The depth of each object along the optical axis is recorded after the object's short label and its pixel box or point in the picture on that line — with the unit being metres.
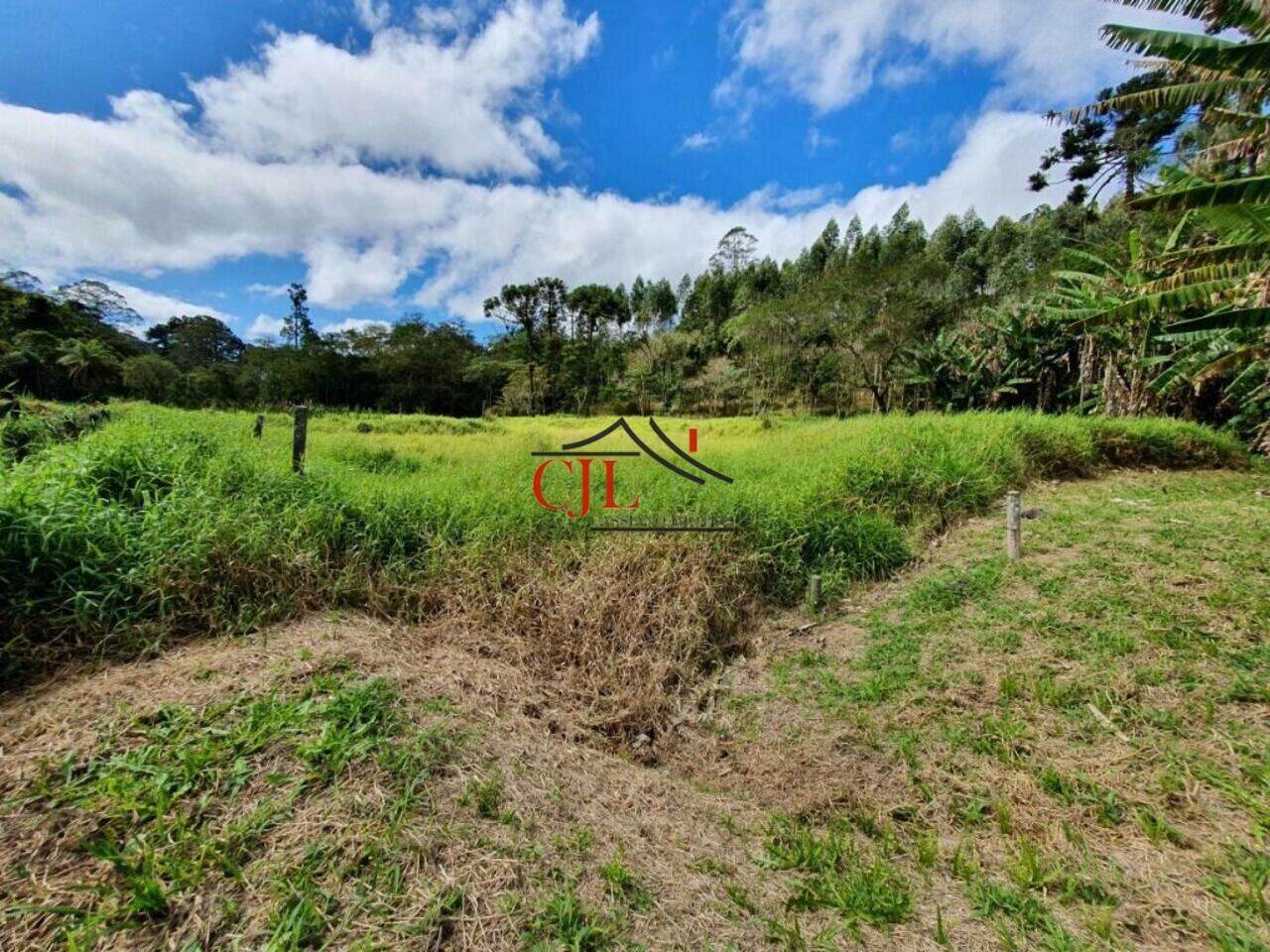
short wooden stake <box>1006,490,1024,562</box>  4.73
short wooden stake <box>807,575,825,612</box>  4.52
